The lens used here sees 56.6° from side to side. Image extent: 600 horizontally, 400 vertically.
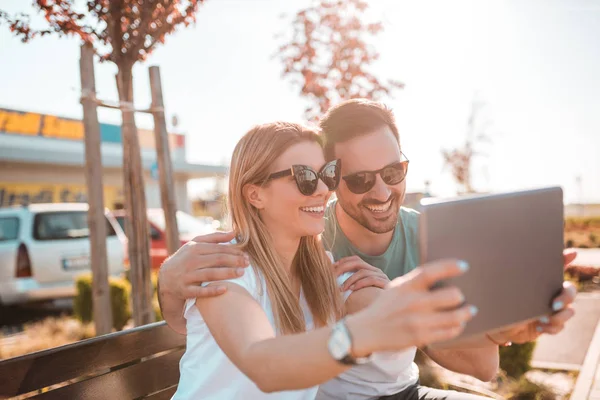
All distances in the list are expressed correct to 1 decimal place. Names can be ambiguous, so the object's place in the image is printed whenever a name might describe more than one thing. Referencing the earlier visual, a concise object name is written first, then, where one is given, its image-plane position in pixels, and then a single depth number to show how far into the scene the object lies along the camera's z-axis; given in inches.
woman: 66.9
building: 739.4
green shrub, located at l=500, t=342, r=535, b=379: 185.8
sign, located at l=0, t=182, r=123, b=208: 749.3
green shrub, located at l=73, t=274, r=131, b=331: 264.8
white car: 318.7
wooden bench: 75.9
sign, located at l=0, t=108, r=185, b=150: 744.3
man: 75.3
